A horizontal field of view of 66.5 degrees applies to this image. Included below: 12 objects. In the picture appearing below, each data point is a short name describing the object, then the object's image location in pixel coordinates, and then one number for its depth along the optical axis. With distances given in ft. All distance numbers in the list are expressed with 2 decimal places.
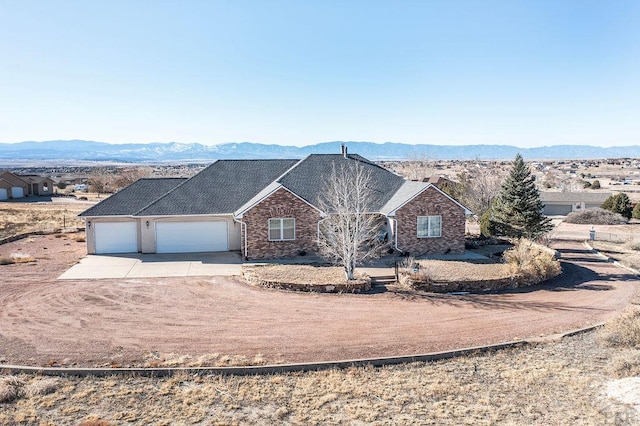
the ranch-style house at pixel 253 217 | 89.71
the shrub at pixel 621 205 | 165.78
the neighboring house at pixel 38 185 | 240.32
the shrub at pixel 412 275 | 71.26
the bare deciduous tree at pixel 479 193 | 138.62
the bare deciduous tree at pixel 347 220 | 73.92
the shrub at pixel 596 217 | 160.25
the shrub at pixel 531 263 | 76.84
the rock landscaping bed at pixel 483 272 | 71.46
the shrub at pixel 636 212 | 162.81
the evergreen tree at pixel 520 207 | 101.09
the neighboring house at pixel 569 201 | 182.70
